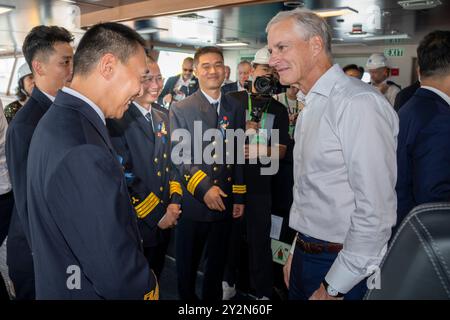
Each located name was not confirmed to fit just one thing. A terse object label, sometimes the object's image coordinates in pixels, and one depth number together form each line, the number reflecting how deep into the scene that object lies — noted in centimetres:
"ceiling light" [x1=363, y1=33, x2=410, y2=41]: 834
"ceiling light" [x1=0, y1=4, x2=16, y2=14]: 541
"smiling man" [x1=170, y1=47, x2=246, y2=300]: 223
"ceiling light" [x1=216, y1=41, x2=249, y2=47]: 1037
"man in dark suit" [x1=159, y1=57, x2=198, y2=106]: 552
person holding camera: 241
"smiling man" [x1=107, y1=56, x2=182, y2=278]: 187
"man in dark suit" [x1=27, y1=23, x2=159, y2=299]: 91
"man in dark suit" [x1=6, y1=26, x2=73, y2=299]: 186
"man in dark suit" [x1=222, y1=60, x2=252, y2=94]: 541
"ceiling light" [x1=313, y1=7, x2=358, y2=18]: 520
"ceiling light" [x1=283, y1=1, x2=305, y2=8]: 367
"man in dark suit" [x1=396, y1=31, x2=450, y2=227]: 139
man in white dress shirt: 110
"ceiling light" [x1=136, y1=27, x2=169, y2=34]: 745
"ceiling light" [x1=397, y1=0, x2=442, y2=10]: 440
